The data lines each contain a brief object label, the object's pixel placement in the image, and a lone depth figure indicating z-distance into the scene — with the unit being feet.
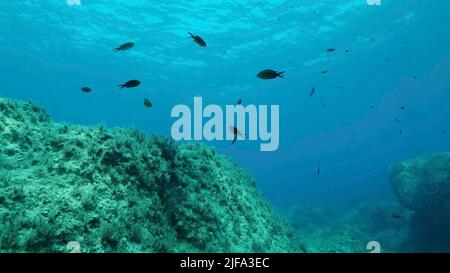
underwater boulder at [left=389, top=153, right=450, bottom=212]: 53.31
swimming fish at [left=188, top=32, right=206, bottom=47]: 26.82
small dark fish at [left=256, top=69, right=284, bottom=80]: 24.57
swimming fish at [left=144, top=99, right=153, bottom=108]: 32.89
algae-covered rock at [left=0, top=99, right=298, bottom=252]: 14.53
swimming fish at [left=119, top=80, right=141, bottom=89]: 26.73
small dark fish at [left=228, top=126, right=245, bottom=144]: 27.51
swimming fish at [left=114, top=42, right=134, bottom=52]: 29.81
